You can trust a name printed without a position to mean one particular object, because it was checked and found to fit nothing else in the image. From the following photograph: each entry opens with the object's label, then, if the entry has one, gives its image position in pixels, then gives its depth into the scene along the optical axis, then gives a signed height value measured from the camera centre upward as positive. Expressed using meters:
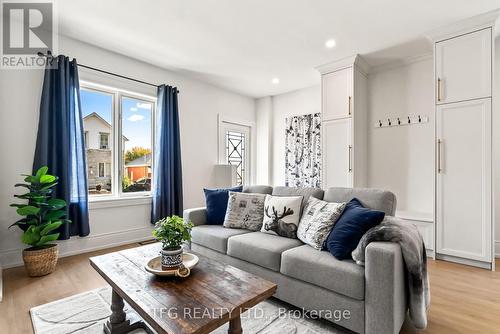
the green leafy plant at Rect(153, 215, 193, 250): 1.54 -0.42
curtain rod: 2.87 +1.30
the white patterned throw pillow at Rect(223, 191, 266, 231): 2.61 -0.49
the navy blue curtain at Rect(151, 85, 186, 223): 3.76 +0.10
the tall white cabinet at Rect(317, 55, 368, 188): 3.64 +0.68
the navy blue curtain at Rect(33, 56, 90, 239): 2.80 +0.32
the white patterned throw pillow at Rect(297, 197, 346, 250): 1.95 -0.46
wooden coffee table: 1.08 -0.66
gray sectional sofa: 1.43 -0.74
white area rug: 1.66 -1.10
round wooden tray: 1.44 -0.62
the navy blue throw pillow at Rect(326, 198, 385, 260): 1.71 -0.46
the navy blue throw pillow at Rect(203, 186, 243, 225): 2.86 -0.45
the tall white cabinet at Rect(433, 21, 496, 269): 2.69 +0.24
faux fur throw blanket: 1.49 -0.57
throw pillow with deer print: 2.29 -0.48
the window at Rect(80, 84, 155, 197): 3.37 +0.39
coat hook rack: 3.50 +0.67
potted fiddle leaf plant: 2.44 -0.58
